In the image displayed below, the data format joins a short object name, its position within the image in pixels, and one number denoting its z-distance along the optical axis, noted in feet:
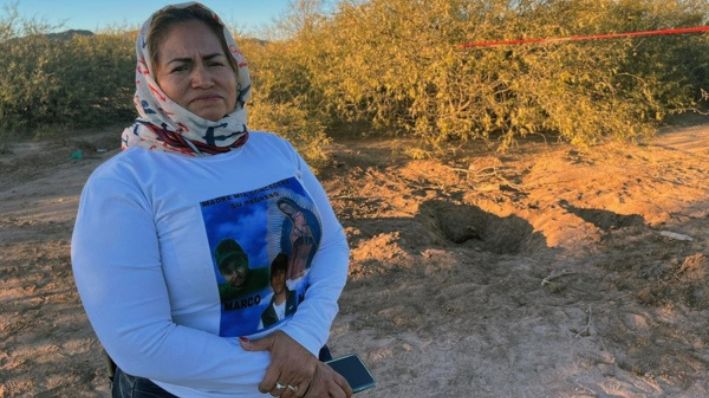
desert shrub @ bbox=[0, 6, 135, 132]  35.01
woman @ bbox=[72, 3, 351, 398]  3.96
